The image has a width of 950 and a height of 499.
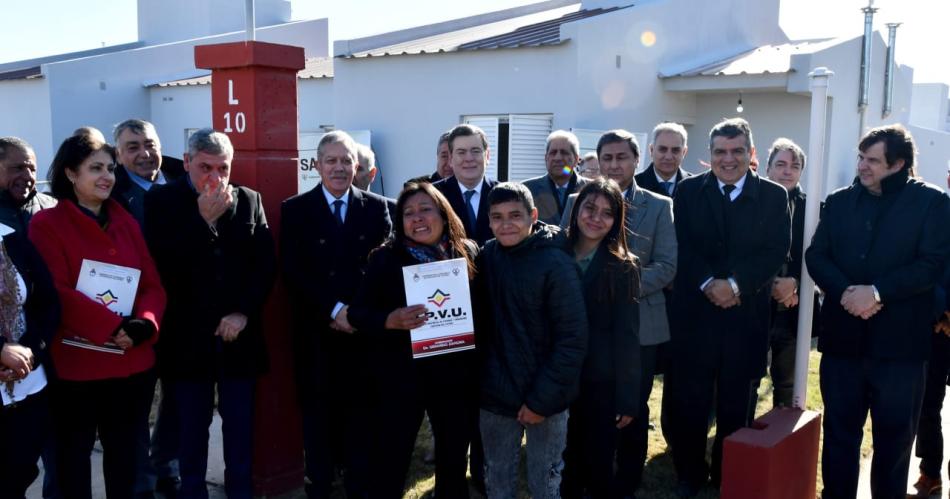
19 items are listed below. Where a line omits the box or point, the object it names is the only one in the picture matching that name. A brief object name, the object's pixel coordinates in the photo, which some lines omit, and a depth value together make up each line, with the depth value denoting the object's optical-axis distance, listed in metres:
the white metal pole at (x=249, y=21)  4.81
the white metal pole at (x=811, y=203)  4.42
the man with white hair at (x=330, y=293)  4.29
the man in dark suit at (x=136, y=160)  4.62
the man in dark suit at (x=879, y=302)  4.05
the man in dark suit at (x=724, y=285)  4.64
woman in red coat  3.56
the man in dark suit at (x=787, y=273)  5.66
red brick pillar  4.43
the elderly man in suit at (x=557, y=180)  5.09
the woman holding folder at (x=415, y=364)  3.67
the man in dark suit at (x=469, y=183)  4.87
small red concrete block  3.87
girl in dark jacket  3.88
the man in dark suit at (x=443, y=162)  5.94
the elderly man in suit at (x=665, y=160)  5.51
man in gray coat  4.50
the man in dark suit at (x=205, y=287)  3.97
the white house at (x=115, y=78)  16.56
